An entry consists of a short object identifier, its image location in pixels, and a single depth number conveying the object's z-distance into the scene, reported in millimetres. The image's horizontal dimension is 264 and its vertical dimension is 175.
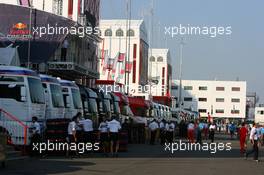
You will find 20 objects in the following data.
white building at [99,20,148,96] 103688
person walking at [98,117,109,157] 27838
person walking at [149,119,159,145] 42781
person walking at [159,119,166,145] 43375
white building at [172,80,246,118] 148875
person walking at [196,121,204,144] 44938
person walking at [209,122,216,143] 48956
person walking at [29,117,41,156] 24736
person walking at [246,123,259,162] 28562
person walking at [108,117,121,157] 27348
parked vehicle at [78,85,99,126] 34812
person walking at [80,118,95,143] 27438
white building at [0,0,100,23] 65438
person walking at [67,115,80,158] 25625
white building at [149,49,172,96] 134375
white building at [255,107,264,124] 113750
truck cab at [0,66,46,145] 24656
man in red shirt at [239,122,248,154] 33628
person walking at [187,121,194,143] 44281
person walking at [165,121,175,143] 43094
